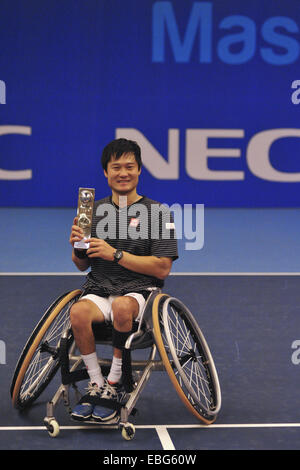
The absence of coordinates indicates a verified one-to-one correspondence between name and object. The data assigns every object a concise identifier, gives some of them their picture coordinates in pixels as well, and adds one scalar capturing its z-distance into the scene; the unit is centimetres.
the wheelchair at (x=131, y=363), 637
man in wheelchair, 651
